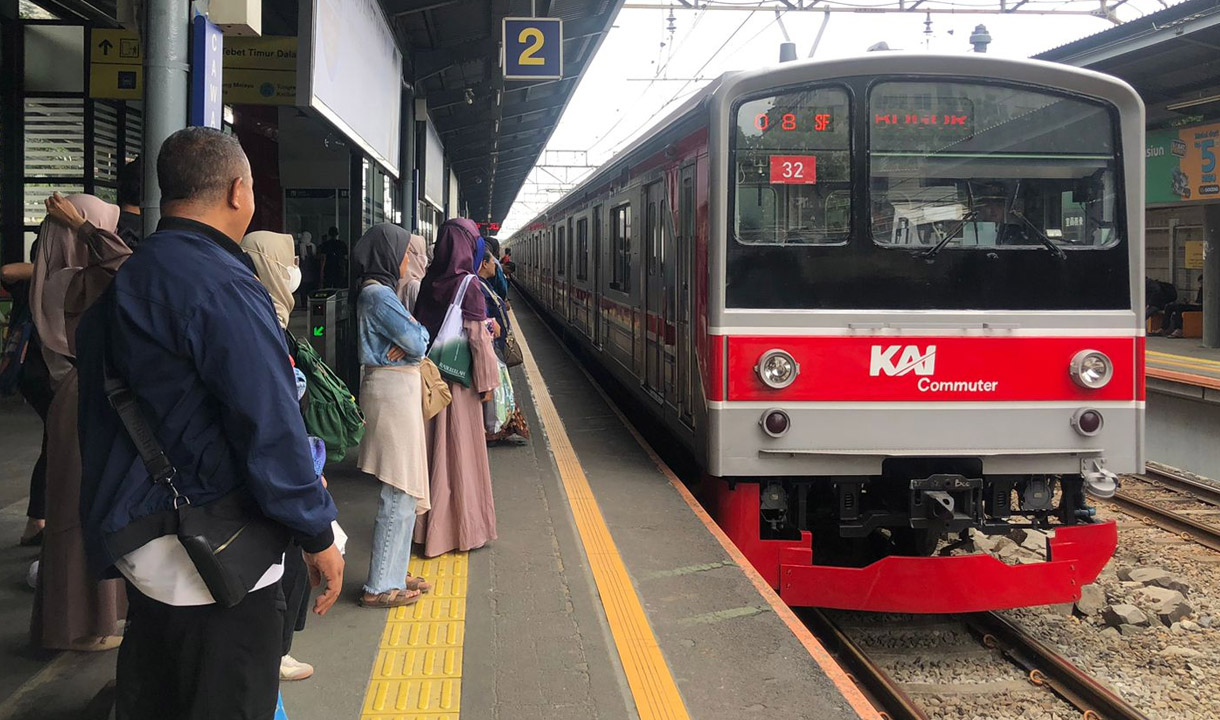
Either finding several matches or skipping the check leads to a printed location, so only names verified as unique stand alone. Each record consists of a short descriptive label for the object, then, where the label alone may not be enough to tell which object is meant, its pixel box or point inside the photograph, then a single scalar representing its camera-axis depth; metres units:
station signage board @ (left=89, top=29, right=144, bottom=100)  8.30
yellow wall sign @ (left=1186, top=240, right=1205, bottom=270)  20.80
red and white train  4.91
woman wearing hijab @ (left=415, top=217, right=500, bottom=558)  4.72
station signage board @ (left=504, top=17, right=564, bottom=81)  10.23
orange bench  20.12
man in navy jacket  1.98
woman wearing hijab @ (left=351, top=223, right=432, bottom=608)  4.03
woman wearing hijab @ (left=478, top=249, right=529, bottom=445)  5.44
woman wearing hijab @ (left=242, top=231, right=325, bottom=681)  3.17
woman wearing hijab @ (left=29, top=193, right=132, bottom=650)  3.27
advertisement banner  16.38
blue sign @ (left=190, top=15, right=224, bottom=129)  3.39
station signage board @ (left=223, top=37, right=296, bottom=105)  8.61
